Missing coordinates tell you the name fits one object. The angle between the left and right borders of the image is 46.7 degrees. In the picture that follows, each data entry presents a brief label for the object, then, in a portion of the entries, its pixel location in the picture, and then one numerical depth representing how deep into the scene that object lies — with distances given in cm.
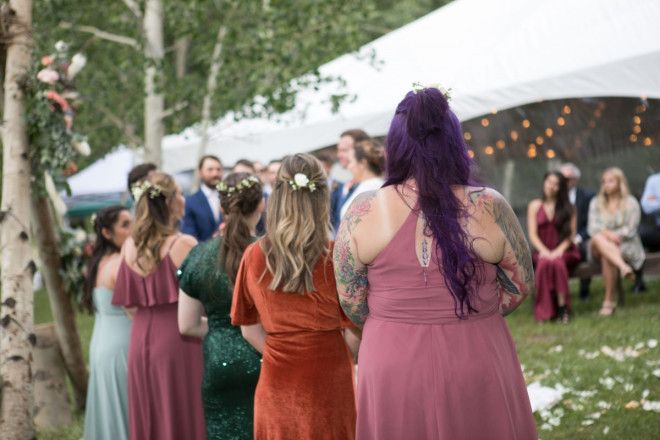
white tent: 849
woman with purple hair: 259
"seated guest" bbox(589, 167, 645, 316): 889
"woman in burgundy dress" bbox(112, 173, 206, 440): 429
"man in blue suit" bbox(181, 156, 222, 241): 703
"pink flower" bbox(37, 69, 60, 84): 502
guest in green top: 368
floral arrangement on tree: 502
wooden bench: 904
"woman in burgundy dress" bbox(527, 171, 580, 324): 873
